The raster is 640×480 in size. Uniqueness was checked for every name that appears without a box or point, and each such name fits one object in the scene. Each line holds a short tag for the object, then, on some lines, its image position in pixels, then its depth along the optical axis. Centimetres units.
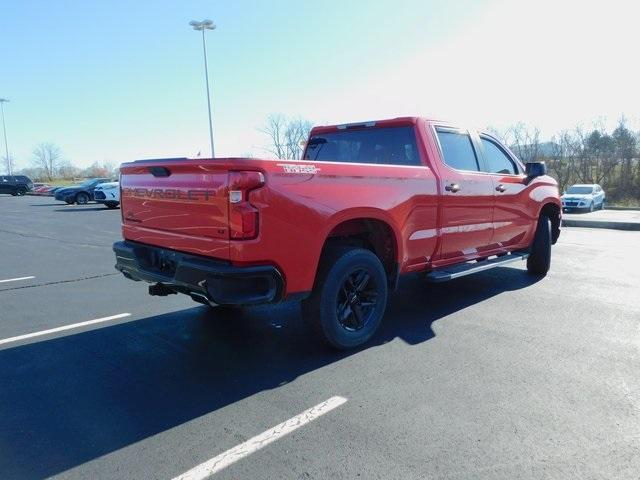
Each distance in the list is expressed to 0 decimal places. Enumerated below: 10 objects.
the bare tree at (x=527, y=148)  3897
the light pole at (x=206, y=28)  2808
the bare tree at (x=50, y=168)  8671
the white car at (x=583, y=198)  2292
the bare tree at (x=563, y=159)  3784
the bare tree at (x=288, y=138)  3823
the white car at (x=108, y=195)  2312
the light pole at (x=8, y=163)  5828
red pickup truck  334
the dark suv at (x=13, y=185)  4181
